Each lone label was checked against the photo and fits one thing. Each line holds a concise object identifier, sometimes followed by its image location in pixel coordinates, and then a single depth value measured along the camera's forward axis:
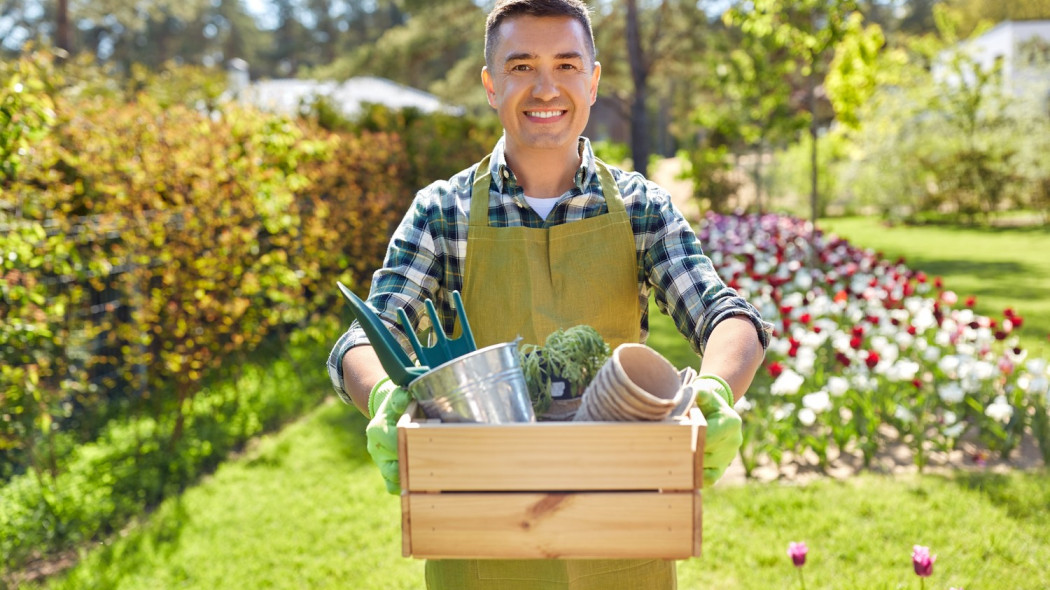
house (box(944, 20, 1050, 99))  14.75
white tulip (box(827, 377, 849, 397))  4.04
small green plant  1.32
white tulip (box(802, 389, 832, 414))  3.89
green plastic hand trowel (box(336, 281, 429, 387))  1.17
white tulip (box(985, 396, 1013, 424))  3.91
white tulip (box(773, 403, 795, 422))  4.13
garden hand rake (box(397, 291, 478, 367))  1.24
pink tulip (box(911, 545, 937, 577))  2.11
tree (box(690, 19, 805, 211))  11.02
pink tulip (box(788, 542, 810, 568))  2.25
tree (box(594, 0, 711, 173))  14.80
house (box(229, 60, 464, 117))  12.87
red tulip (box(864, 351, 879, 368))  4.12
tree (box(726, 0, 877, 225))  7.24
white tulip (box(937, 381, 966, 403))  4.01
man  1.58
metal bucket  1.11
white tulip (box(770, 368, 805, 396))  3.87
